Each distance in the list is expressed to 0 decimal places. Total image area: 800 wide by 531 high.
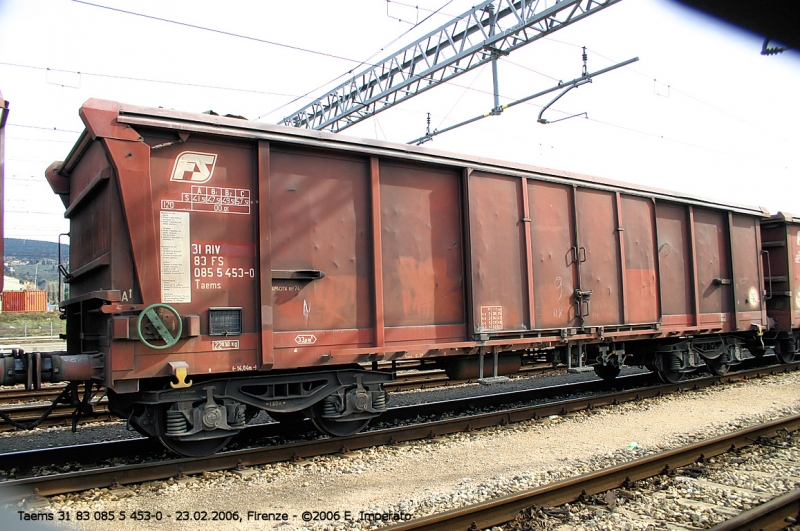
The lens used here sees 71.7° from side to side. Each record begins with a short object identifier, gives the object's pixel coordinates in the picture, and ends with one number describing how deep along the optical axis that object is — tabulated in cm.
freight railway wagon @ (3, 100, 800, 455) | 557
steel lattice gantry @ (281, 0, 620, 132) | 1104
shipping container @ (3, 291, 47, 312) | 4359
